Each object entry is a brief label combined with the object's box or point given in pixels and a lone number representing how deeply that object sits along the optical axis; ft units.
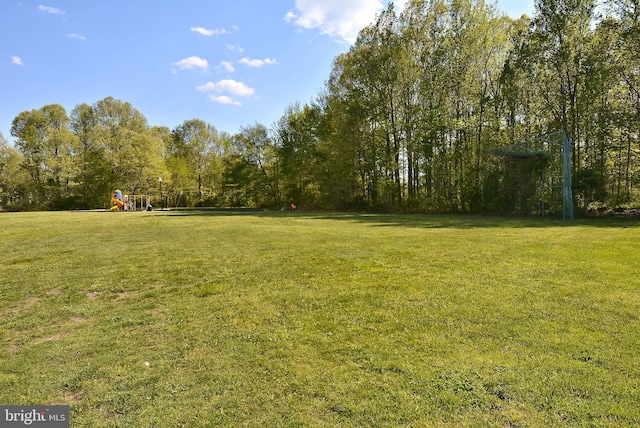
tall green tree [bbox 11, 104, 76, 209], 123.24
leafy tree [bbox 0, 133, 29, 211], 119.75
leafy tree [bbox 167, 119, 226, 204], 155.33
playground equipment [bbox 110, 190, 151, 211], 103.04
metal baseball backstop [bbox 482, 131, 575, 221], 51.34
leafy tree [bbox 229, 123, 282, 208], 130.52
